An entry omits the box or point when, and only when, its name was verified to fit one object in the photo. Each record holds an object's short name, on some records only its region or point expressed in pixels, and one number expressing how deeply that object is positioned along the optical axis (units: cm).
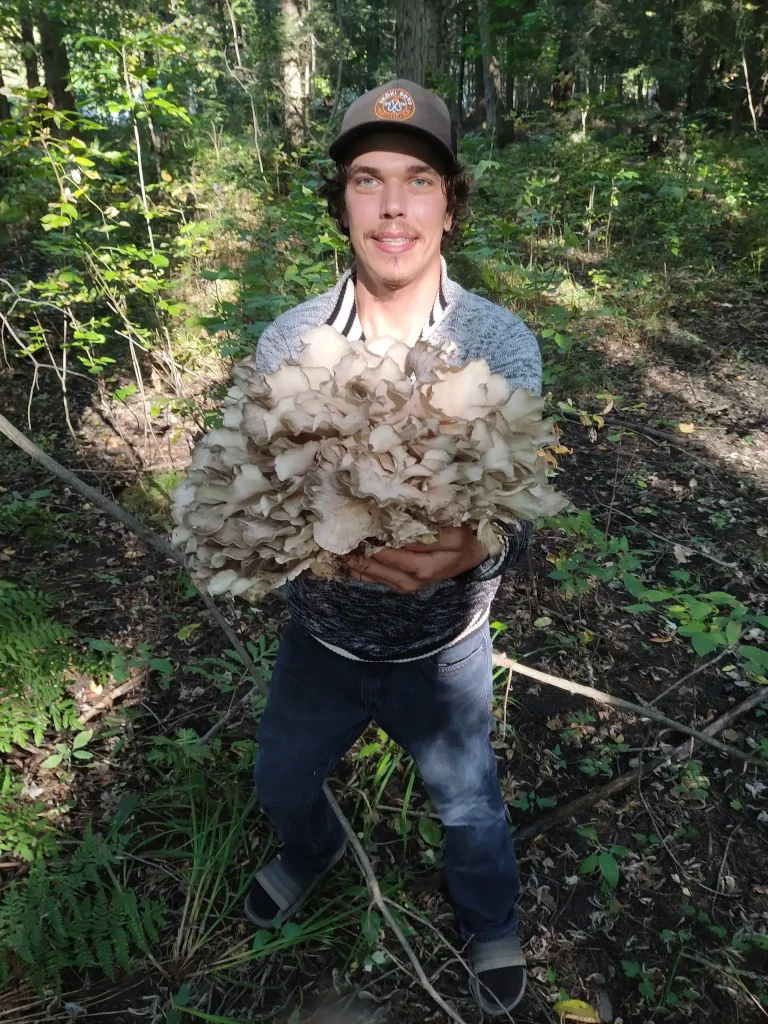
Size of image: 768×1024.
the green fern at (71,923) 217
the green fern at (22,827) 251
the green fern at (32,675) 293
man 188
